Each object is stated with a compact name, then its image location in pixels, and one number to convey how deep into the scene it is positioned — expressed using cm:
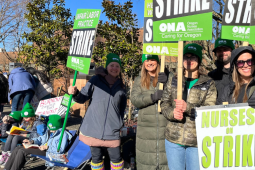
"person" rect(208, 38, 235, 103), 308
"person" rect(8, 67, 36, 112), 553
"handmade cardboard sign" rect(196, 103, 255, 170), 210
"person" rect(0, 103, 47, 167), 418
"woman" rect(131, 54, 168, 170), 285
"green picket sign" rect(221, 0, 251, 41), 261
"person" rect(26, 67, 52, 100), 610
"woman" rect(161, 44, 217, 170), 231
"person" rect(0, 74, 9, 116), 531
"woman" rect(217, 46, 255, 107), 222
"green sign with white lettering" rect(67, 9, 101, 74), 303
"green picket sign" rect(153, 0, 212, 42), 226
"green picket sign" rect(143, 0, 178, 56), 302
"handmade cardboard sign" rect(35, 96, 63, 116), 595
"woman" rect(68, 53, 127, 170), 300
